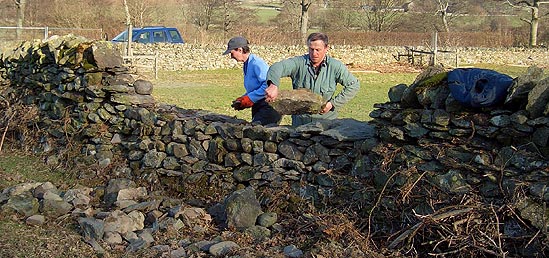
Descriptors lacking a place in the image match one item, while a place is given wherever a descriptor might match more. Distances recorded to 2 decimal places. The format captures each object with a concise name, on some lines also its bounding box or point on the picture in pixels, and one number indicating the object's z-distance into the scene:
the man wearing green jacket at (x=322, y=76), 6.55
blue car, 30.03
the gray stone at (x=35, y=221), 6.37
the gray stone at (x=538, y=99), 4.71
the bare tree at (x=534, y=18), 45.22
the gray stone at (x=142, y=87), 8.60
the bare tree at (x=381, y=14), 50.53
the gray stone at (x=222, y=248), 5.45
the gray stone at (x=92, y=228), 5.88
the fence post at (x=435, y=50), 34.94
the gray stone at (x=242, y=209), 6.00
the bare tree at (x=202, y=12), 44.47
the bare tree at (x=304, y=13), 44.42
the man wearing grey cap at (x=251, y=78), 7.04
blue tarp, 5.02
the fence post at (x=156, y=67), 25.04
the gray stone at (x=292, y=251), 5.38
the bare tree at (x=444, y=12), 54.72
